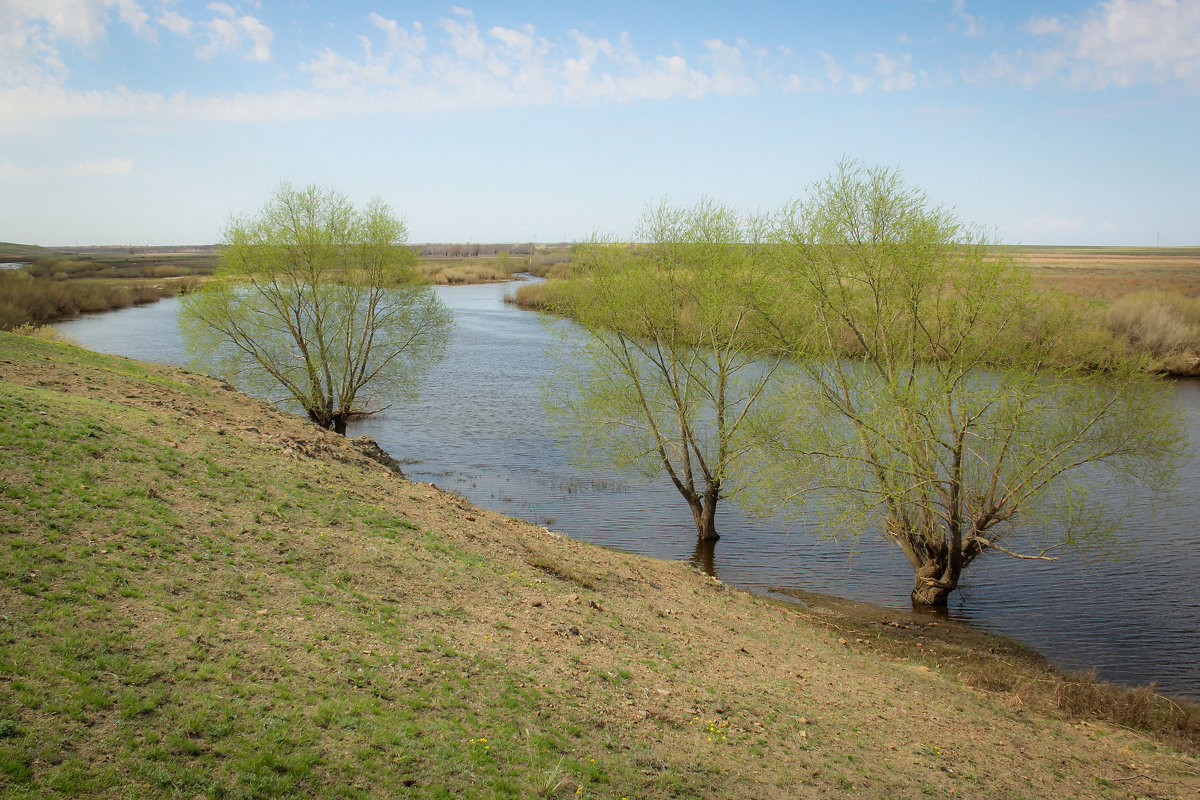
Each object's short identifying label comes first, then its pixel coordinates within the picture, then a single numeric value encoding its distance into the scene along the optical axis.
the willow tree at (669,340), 18.23
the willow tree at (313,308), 25.41
